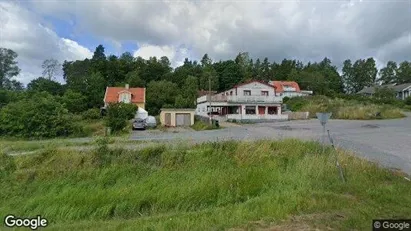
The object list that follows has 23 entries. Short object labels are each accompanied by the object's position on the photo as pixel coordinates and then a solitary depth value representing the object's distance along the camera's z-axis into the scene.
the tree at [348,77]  97.65
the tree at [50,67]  89.00
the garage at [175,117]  41.12
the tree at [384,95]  62.50
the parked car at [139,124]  35.77
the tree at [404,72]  93.75
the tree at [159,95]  55.37
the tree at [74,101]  49.72
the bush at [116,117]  31.69
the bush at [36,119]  29.00
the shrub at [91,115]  46.36
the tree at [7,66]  76.06
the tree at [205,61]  96.93
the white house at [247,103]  47.68
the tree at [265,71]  94.59
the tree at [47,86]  61.95
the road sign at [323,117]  10.30
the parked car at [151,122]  39.11
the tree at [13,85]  76.84
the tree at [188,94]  51.08
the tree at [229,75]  79.18
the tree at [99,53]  84.62
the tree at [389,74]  98.31
